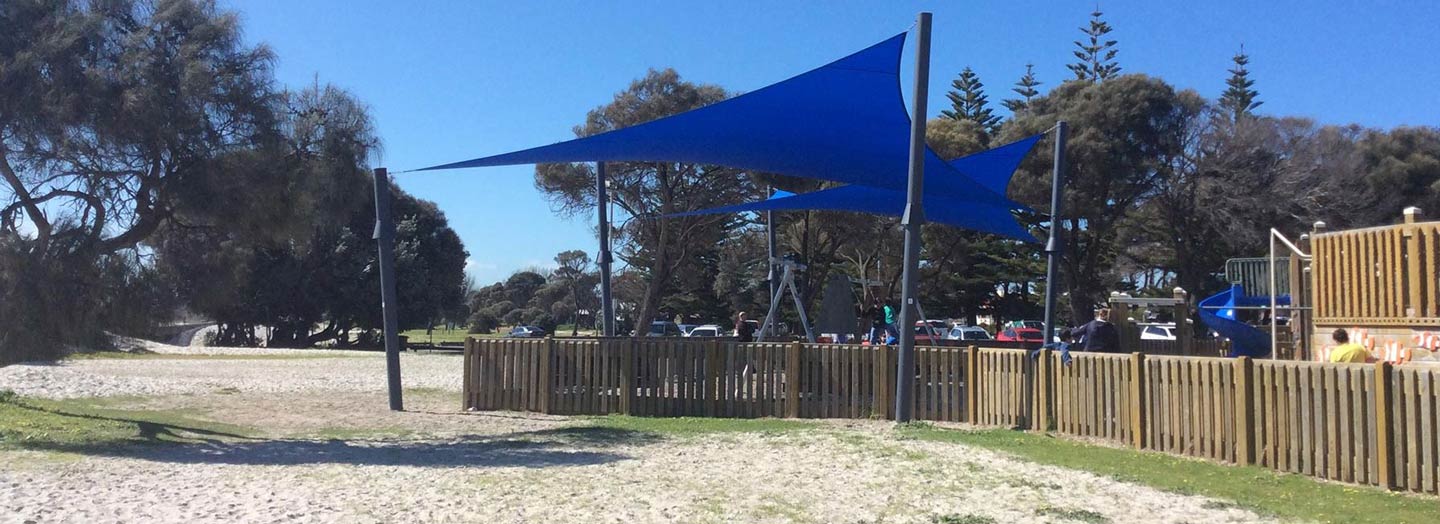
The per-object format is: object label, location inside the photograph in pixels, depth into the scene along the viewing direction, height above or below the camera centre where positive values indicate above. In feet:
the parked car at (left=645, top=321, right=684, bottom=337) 162.38 -1.92
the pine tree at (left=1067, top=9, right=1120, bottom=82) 183.52 +42.36
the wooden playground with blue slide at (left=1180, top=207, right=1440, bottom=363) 35.91 +0.94
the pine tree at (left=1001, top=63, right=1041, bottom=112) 190.90 +38.96
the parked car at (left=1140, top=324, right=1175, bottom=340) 114.13 -1.68
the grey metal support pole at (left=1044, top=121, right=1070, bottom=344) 49.60 +3.75
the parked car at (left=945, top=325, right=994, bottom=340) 125.90 -1.89
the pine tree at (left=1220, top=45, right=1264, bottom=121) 175.42 +36.05
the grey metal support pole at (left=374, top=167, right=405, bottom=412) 48.08 +1.55
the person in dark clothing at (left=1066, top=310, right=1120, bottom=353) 40.68 -0.74
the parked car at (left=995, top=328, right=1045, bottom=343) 123.50 -2.02
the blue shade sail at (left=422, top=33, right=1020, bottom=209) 49.75 +8.24
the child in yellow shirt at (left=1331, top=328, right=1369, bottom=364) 32.45 -1.08
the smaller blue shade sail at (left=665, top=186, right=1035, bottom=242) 62.44 +6.43
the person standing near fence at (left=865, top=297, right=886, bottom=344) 62.80 -0.30
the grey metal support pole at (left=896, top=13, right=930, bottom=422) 40.68 +3.36
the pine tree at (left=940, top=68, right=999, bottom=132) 180.86 +35.39
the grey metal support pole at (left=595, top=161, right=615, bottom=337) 61.87 +3.23
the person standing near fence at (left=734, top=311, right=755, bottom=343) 67.80 -0.82
